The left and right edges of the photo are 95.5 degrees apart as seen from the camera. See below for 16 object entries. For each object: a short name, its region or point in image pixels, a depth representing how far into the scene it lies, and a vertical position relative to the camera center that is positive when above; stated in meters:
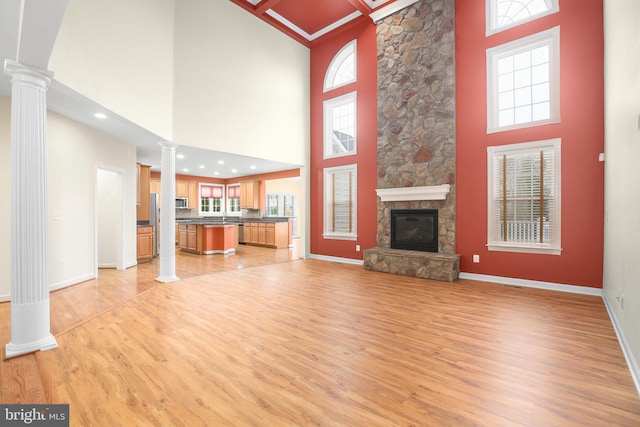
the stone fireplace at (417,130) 5.52 +1.63
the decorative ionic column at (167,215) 5.26 -0.07
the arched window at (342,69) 7.22 +3.66
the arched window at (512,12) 4.80 +3.41
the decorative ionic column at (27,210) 2.53 +0.02
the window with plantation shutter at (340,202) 7.17 +0.20
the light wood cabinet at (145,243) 7.11 -0.79
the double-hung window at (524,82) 4.55 +2.13
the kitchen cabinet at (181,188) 11.08 +0.89
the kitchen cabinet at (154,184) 10.50 +0.98
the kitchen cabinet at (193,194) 11.35 +0.67
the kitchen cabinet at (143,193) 7.40 +0.47
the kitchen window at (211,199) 11.84 +0.49
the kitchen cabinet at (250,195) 11.03 +0.63
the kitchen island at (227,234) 8.54 -0.77
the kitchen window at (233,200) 12.20 +0.47
